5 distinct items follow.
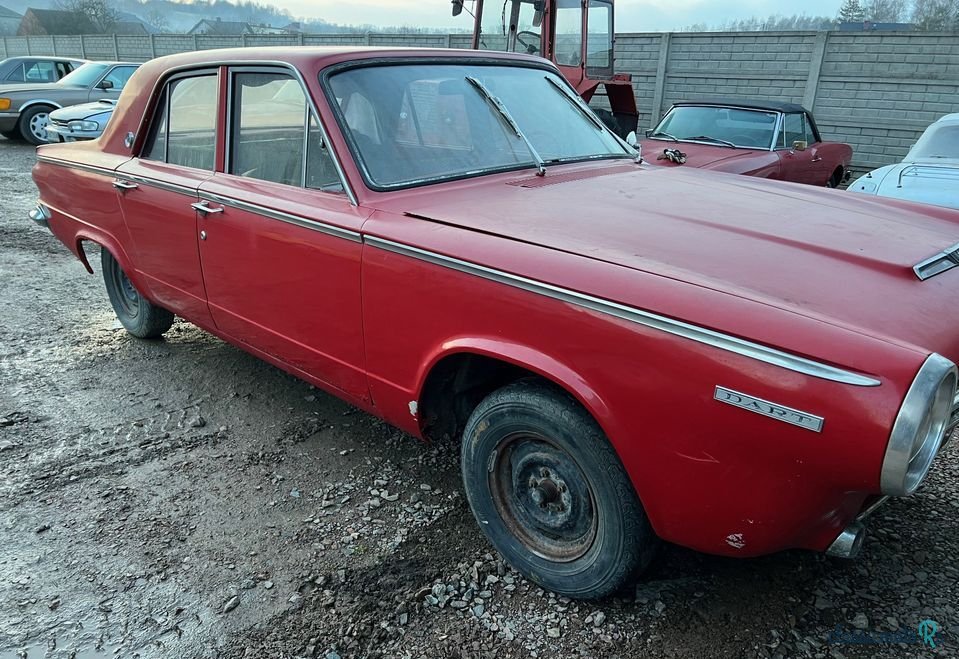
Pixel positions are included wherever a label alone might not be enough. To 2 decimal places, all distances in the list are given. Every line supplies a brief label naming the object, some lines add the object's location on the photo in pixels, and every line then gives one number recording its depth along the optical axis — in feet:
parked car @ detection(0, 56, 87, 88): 46.03
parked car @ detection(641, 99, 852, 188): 23.21
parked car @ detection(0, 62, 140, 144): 41.68
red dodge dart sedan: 5.49
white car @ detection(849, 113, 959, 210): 17.81
